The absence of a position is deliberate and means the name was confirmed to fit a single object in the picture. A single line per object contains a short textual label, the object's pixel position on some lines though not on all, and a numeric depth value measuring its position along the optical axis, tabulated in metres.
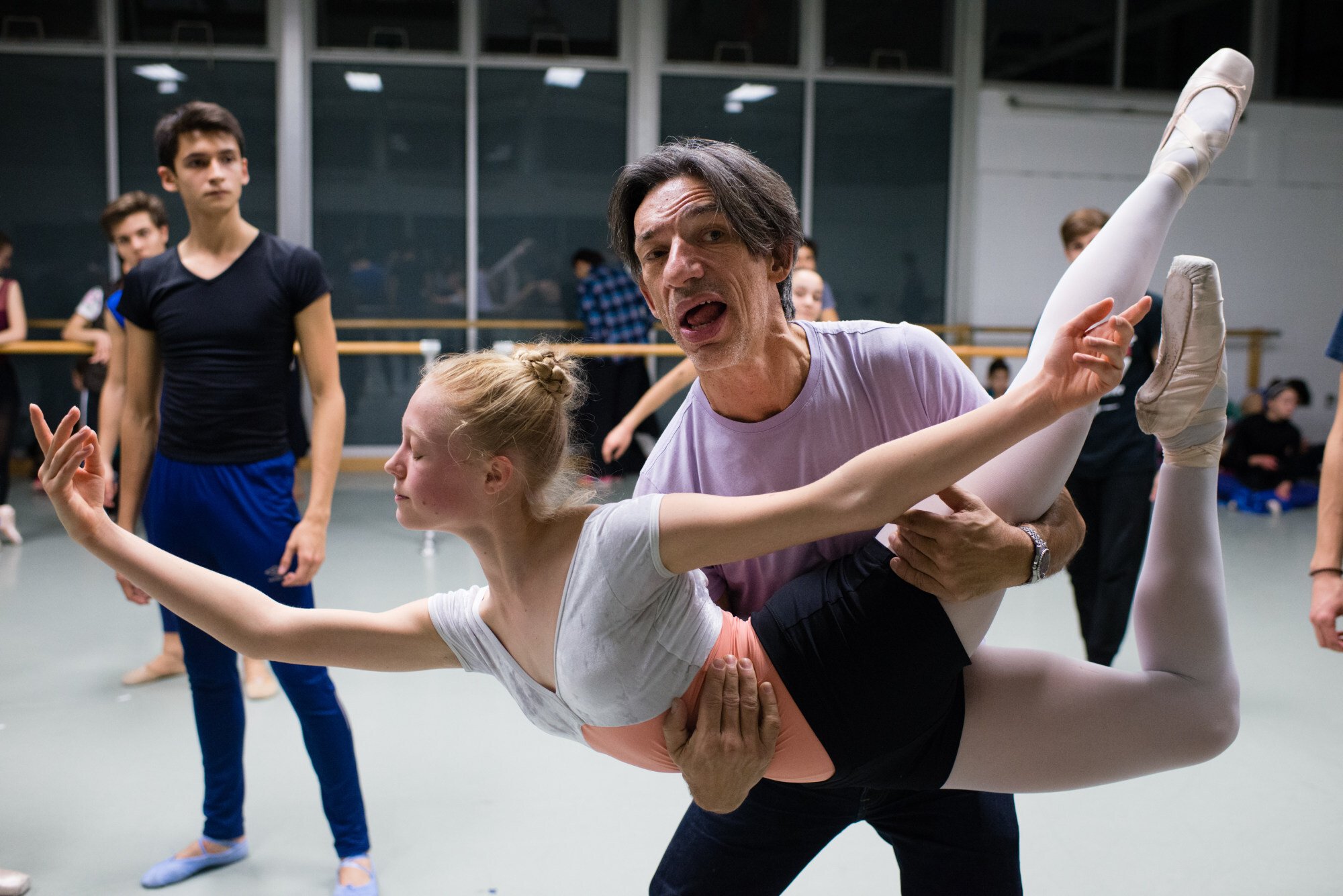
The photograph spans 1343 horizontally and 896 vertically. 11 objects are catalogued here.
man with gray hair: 1.45
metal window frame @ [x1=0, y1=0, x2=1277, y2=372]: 7.95
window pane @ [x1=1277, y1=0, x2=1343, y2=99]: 9.14
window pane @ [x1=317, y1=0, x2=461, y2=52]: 8.15
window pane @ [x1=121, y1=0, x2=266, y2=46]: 7.98
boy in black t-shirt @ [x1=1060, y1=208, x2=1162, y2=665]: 3.14
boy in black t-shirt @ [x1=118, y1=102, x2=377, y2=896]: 2.29
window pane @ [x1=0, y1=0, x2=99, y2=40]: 7.92
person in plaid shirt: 7.70
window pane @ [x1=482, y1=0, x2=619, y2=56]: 8.30
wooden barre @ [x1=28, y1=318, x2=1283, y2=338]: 8.07
